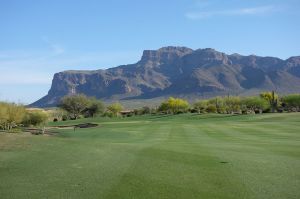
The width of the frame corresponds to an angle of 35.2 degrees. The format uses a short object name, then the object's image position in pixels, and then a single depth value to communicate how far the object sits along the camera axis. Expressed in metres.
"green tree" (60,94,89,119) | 121.44
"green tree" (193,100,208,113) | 129.32
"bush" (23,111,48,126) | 70.57
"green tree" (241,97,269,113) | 127.38
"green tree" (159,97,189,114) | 132.12
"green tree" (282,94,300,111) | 124.83
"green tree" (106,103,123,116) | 131.84
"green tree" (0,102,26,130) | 57.88
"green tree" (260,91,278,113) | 116.56
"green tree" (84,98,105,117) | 122.75
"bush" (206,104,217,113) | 117.41
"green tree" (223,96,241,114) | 130.50
